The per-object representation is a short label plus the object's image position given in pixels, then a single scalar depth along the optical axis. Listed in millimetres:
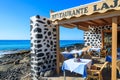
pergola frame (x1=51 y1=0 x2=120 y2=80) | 2147
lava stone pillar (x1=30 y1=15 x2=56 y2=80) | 3035
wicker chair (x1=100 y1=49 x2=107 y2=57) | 5048
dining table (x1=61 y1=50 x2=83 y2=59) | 3938
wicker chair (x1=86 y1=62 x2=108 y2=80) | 2276
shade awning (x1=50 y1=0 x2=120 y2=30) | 2098
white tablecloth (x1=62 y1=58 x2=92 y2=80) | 2367
